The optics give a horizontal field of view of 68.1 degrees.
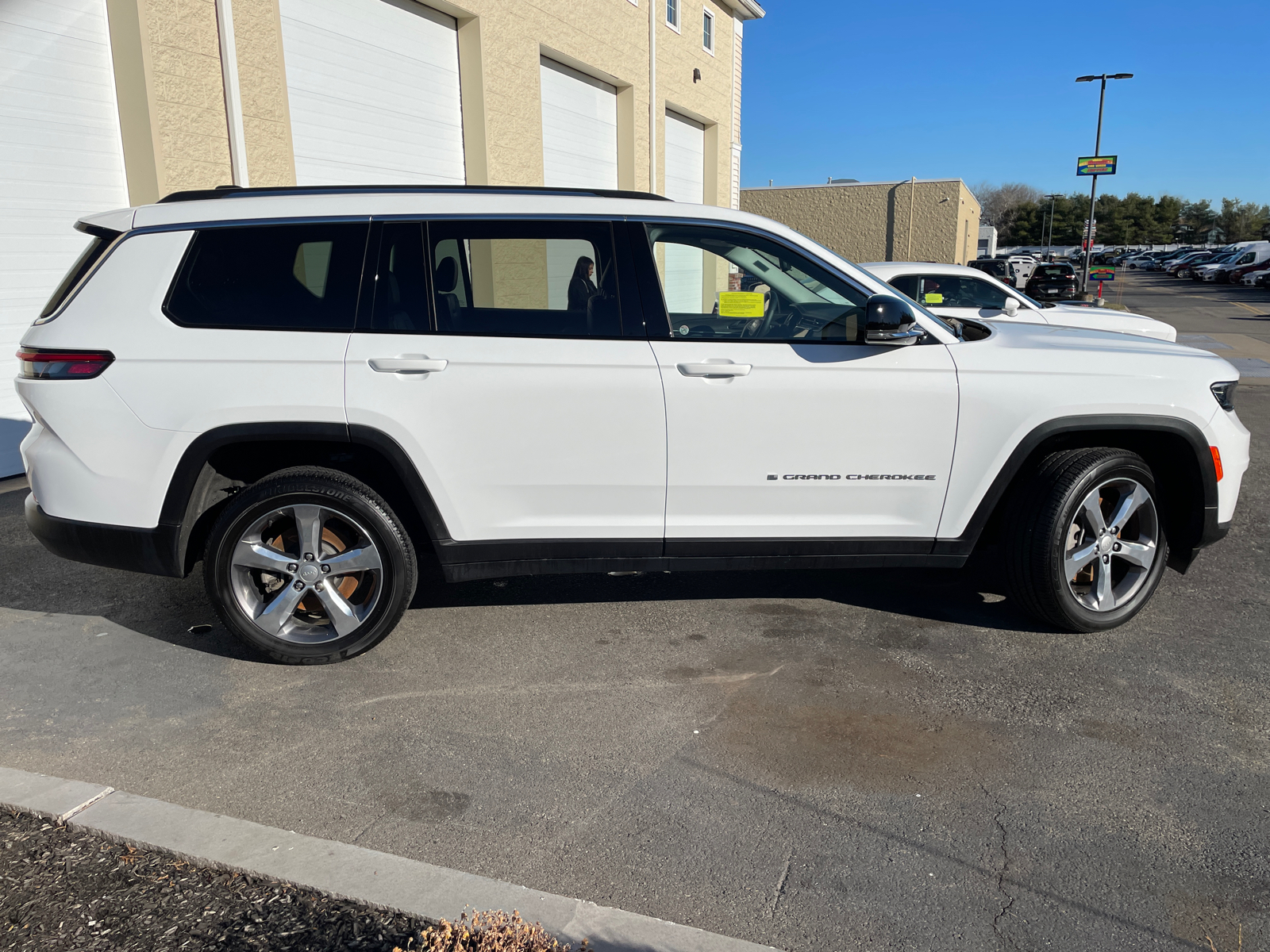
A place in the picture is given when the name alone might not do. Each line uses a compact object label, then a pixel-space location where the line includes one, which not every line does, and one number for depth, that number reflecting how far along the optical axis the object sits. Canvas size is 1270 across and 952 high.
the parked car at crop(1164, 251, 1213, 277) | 64.31
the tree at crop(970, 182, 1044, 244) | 130.12
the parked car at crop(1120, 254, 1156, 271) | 85.19
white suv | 3.79
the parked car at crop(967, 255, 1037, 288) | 35.22
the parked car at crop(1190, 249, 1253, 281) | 53.26
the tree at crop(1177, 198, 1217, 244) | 131.25
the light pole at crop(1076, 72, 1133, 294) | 34.16
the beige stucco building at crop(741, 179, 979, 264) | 39.91
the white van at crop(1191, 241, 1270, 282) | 48.94
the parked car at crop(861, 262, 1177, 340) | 9.05
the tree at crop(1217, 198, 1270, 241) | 114.38
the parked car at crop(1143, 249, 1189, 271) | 79.07
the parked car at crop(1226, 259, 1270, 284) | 46.28
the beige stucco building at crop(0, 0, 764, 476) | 7.48
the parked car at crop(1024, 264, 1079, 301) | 31.81
